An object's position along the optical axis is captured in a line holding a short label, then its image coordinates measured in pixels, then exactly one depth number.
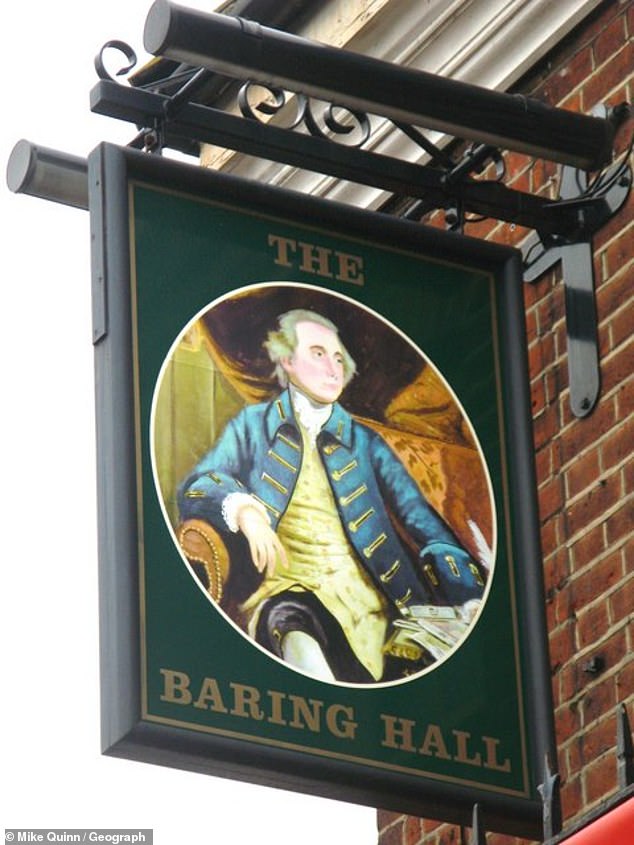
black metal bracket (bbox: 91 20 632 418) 8.67
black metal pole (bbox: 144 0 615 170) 8.54
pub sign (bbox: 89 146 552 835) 7.75
